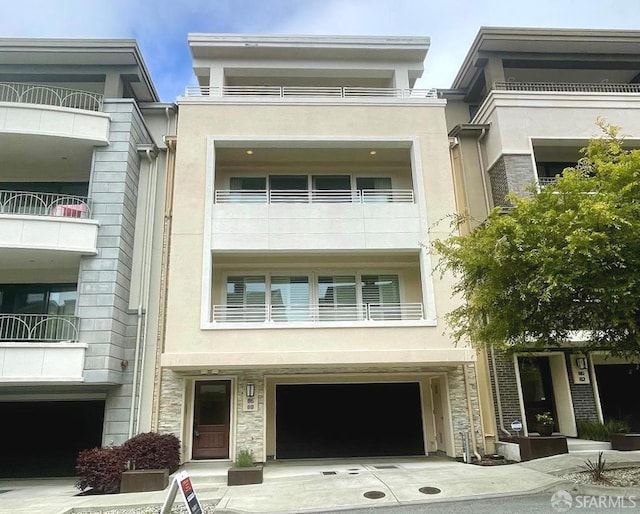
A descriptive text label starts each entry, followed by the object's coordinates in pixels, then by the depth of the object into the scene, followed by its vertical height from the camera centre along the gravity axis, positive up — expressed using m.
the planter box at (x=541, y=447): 11.42 -1.62
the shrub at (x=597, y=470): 8.57 -1.72
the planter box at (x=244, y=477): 10.18 -1.86
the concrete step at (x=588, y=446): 11.91 -1.70
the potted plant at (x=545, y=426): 11.82 -1.15
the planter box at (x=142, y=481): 10.06 -1.87
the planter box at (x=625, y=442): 11.84 -1.62
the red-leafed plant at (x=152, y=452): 10.89 -1.37
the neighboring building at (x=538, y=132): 13.42 +7.67
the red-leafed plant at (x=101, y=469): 10.19 -1.61
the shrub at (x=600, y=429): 12.48 -1.36
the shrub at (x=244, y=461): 10.88 -1.63
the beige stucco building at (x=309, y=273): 12.38 +3.41
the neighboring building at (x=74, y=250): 12.10 +3.86
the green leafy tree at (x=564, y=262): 7.55 +1.97
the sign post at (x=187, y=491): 5.75 -1.23
